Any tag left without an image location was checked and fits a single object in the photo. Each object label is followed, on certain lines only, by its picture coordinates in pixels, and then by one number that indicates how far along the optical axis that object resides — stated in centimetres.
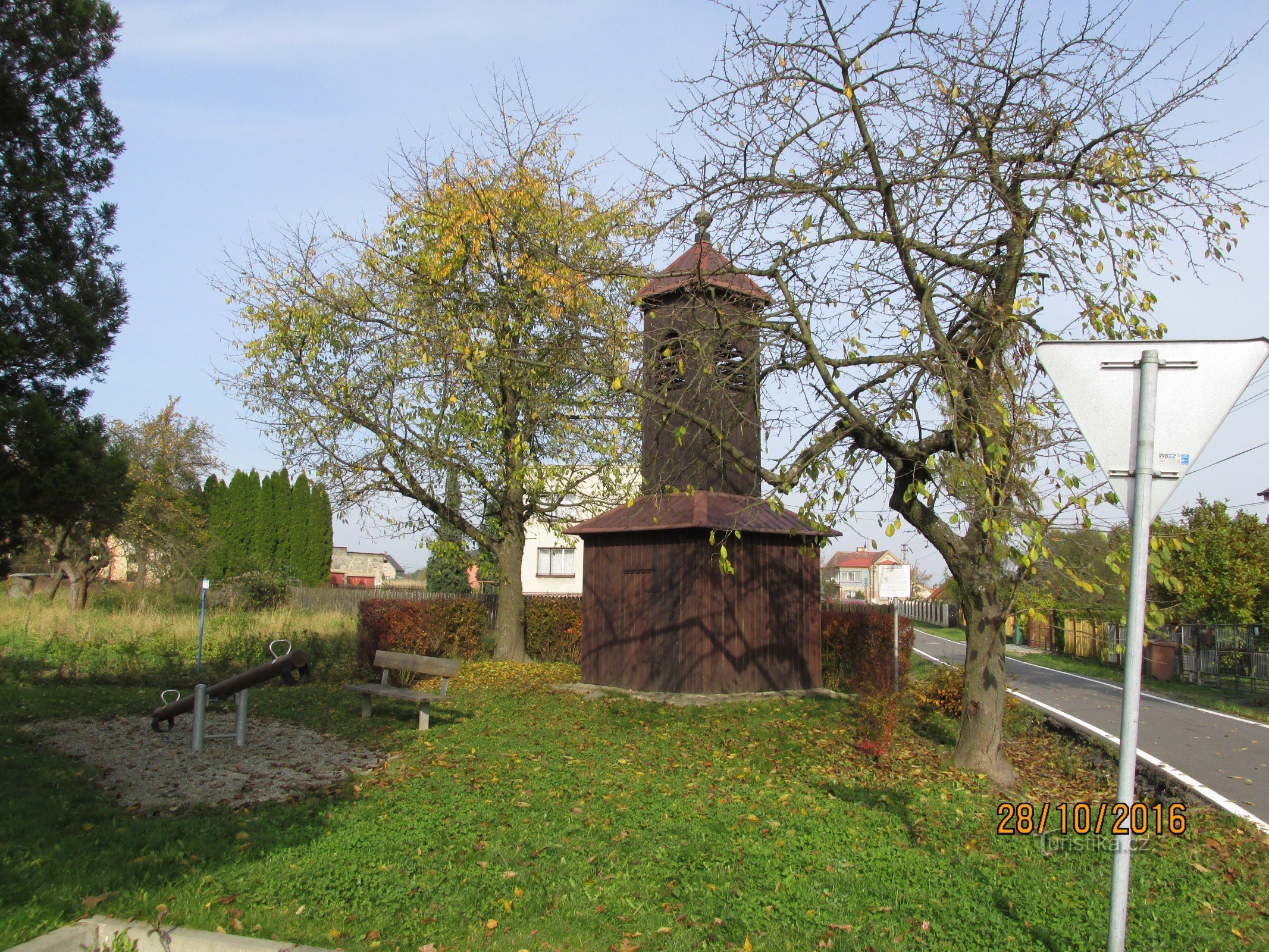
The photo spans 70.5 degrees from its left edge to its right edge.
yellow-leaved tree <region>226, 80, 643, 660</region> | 1606
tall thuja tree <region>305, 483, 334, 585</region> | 4544
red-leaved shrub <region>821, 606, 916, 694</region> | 1593
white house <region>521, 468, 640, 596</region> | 4019
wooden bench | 1062
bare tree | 802
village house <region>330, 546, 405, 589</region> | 8281
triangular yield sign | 362
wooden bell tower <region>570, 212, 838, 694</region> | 1346
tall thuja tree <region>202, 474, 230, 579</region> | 4128
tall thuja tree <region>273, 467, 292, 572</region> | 4444
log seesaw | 886
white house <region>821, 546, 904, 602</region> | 9956
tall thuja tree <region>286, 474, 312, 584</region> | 4488
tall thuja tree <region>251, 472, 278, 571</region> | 4356
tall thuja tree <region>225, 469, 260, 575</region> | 4284
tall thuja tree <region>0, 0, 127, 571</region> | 917
